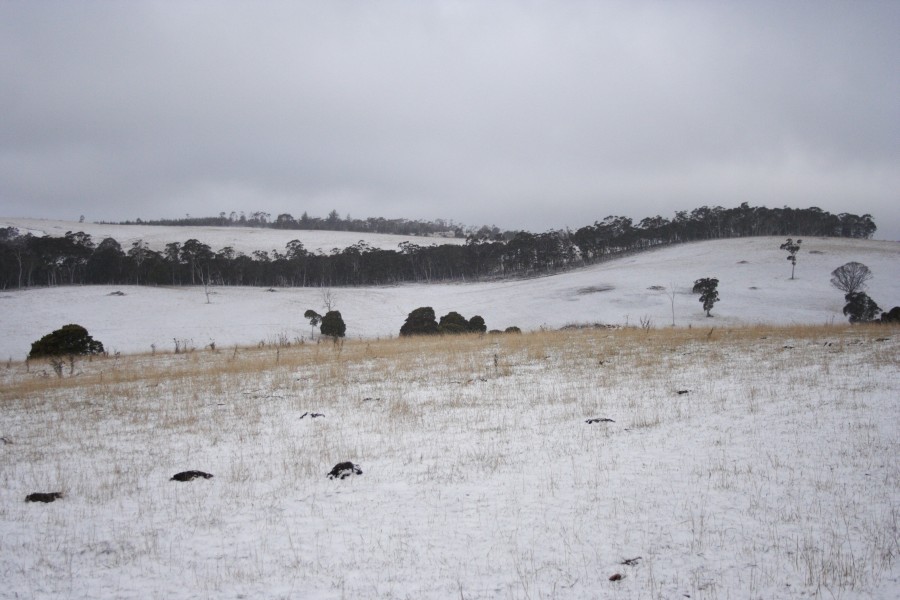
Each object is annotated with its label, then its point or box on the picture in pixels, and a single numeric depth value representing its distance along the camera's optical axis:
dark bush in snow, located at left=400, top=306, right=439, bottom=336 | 41.44
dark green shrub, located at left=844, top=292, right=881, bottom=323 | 45.91
